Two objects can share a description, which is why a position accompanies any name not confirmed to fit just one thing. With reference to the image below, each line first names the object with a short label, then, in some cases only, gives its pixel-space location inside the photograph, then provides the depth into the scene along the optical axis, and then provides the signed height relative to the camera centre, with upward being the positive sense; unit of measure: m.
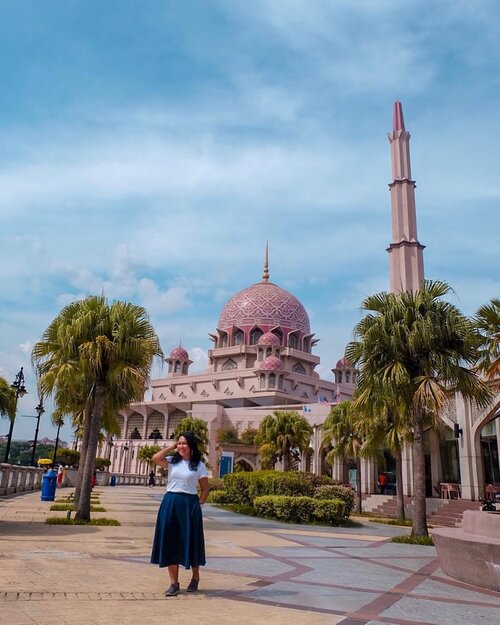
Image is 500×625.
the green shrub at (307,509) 18.11 -1.31
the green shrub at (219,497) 26.45 -1.49
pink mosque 41.91 +11.75
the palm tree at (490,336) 12.77 +3.07
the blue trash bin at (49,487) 21.58 -1.00
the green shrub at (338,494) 18.77 -0.84
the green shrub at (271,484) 20.19 -0.64
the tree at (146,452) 59.69 +1.15
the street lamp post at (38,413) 35.21 +2.94
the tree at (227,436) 58.53 +3.02
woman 5.55 -0.52
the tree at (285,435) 32.59 +1.81
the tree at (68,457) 54.94 +0.36
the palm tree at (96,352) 13.84 +2.69
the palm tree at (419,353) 13.46 +2.82
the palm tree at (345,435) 26.23 +1.59
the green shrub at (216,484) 31.94 -1.06
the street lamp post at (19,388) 27.42 +3.37
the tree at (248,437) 56.56 +2.84
